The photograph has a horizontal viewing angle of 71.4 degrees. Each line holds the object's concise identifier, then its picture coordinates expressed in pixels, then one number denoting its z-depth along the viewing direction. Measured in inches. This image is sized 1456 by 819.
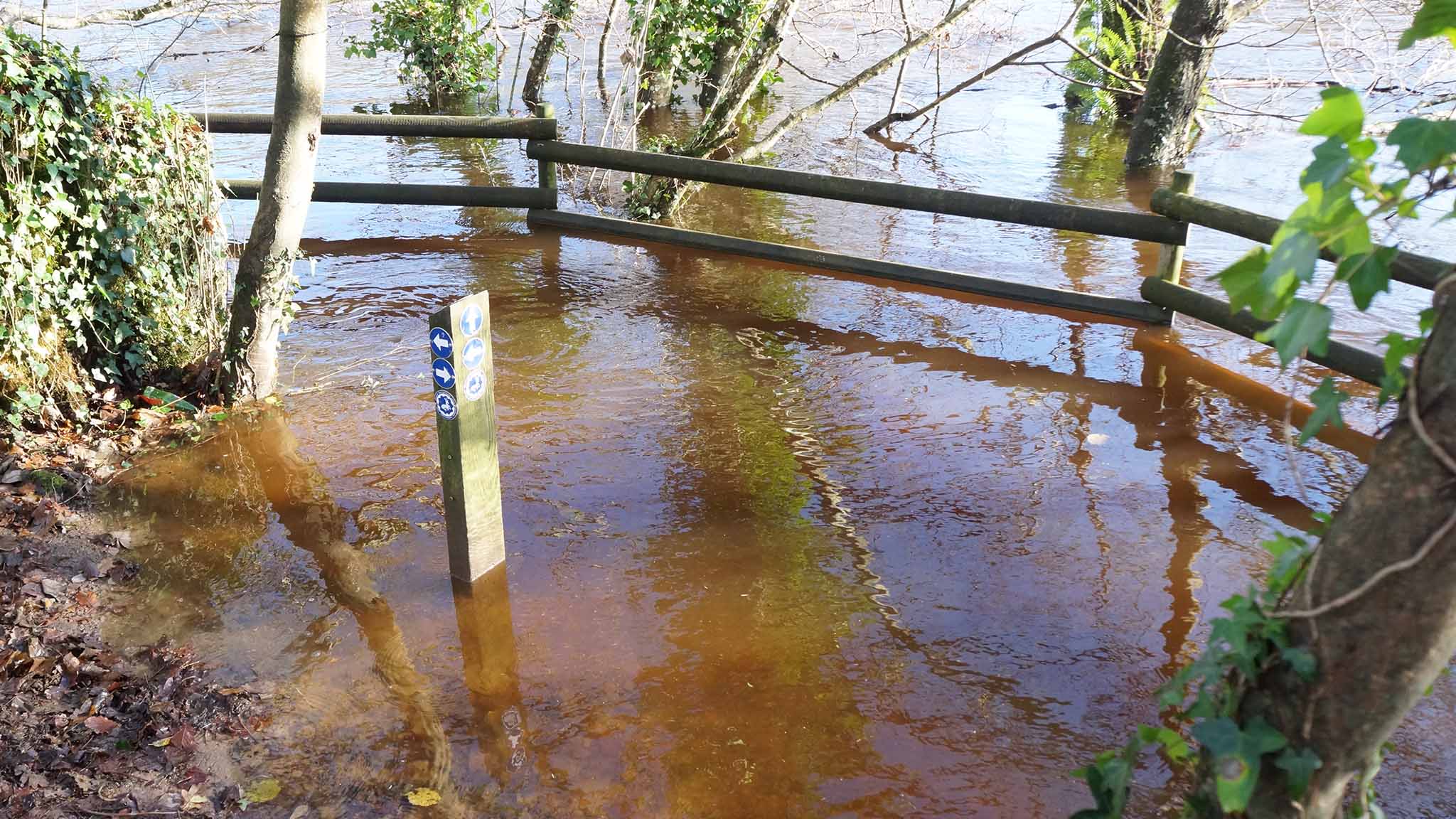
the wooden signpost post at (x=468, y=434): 149.6
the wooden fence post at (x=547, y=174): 375.6
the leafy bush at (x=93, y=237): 196.7
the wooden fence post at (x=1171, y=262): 275.7
